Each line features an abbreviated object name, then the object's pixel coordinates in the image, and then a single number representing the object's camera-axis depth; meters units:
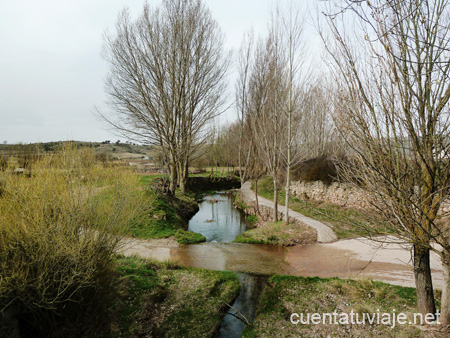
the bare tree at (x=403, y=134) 3.43
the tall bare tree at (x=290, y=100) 10.66
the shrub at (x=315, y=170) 15.05
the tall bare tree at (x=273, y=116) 11.31
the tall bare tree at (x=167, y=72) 14.65
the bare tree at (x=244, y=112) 22.12
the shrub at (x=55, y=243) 3.76
